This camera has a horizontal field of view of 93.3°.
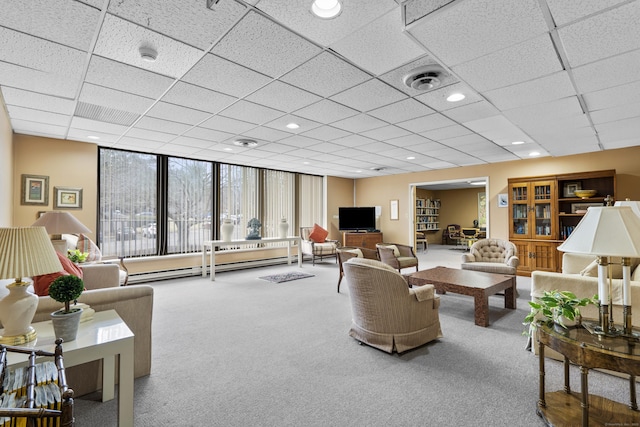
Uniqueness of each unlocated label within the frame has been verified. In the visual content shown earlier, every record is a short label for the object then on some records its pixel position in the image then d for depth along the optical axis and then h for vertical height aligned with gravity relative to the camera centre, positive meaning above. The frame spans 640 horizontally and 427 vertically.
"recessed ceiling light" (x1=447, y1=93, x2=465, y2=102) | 3.15 +1.28
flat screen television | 9.15 -0.03
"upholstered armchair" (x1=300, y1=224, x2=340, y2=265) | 7.80 -0.66
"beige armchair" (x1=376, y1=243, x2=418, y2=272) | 5.54 -0.75
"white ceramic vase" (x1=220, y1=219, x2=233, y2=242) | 6.34 -0.24
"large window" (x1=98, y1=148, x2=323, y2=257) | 5.75 +0.41
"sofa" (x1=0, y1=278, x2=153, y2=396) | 2.04 -0.73
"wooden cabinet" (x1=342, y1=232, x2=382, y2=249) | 8.84 -0.62
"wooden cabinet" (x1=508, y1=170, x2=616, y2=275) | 5.80 +0.11
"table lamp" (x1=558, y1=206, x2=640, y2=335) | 1.57 -0.14
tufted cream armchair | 4.70 -0.70
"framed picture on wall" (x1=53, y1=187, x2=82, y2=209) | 4.93 +0.37
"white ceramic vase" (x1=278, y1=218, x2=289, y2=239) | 7.42 -0.24
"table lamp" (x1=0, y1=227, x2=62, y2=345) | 1.48 -0.24
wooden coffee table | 3.47 -0.82
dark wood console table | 1.48 -0.76
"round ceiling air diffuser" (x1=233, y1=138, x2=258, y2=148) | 5.06 +1.32
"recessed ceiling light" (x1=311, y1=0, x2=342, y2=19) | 1.80 +1.29
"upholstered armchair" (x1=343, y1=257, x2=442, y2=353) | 2.70 -0.83
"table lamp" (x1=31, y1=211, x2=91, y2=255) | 3.63 -0.05
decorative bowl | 5.57 +0.43
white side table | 1.55 -0.67
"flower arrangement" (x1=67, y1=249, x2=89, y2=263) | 3.91 -0.47
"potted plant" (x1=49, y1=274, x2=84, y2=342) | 1.61 -0.50
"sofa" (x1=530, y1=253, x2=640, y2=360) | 2.41 -0.62
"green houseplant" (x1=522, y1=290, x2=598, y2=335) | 1.77 -0.55
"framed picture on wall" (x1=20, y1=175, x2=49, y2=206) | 4.64 +0.47
